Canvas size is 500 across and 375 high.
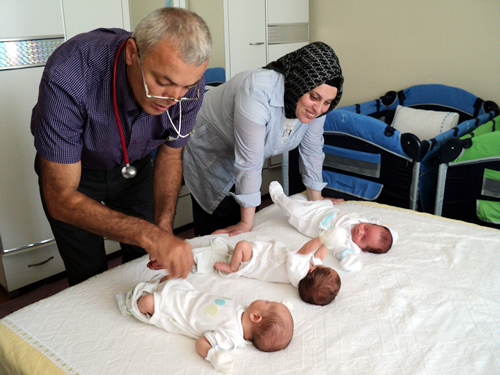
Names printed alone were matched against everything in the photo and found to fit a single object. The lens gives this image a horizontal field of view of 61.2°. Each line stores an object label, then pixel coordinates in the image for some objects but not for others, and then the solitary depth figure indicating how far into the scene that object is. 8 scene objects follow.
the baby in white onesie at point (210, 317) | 1.30
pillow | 3.08
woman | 1.80
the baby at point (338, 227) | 1.74
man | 1.14
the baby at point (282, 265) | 1.52
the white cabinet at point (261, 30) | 3.29
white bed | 1.26
